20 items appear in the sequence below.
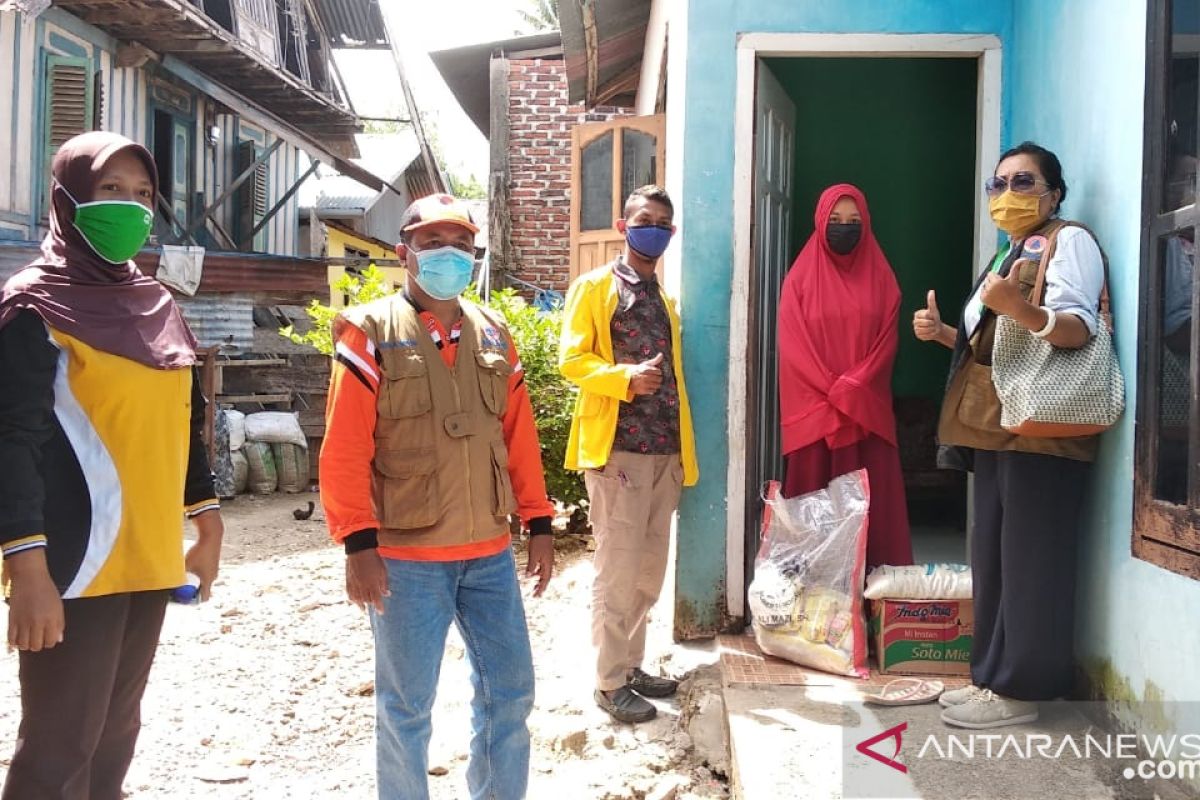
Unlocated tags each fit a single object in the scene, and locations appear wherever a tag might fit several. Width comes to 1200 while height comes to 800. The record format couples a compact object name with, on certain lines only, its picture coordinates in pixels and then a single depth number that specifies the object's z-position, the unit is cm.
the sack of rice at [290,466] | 1028
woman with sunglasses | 303
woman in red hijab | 408
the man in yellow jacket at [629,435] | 380
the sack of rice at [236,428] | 1002
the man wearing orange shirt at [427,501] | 250
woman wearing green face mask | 198
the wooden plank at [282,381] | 1110
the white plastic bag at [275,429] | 1021
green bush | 669
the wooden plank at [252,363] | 1087
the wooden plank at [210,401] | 961
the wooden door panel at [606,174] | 621
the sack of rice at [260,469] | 1008
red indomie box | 373
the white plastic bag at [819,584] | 378
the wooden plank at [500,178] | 1034
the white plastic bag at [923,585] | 372
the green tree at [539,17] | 2560
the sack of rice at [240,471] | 992
